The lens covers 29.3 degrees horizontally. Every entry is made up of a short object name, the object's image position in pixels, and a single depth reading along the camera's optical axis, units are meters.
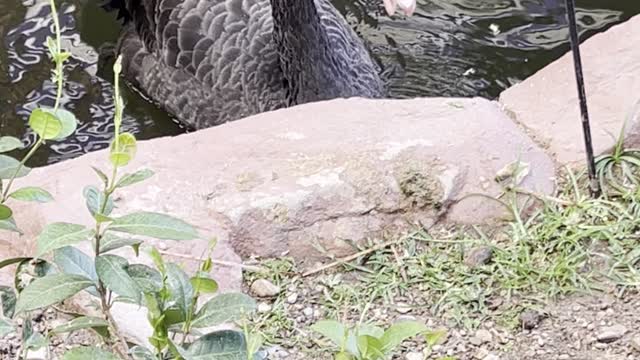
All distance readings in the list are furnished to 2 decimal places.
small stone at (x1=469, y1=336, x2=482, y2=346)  1.79
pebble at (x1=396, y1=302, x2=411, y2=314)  1.85
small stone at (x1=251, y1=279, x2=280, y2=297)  1.87
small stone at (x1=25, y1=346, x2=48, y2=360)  1.70
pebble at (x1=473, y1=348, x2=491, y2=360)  1.78
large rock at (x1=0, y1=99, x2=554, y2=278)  1.95
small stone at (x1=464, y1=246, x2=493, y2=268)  1.93
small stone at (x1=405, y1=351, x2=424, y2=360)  1.76
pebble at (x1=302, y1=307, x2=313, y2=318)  1.85
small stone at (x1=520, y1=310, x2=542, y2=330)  1.81
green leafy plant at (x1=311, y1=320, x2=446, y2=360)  1.15
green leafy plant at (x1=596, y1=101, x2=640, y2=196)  2.06
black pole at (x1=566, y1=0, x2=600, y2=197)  1.99
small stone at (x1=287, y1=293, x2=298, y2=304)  1.87
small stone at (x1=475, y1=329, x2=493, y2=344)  1.80
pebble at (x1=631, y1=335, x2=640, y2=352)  1.77
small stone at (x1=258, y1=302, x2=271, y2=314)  1.84
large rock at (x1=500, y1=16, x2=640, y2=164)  2.17
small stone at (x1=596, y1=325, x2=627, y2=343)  1.79
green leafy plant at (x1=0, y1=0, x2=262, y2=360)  1.12
